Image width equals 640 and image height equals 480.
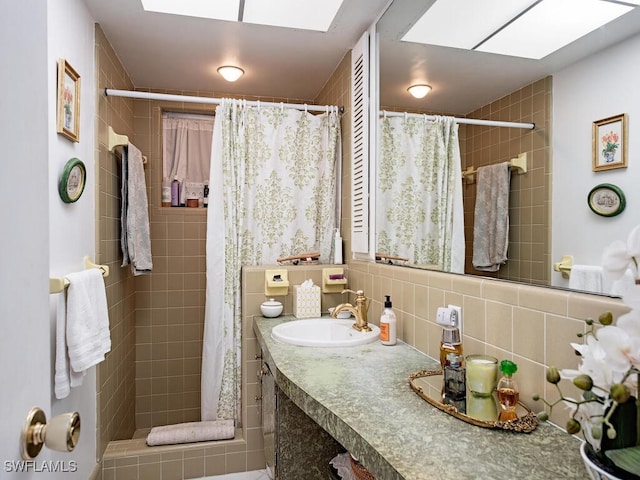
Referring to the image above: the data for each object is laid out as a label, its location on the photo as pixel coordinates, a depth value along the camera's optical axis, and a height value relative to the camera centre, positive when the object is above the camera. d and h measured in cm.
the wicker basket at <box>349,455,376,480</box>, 132 -79
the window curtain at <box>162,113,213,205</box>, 317 +70
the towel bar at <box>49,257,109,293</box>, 147 -18
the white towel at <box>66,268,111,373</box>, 157 -35
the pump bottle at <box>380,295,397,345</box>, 166 -38
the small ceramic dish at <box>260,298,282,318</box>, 219 -40
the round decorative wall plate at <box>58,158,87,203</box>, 161 +23
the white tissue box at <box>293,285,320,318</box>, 222 -37
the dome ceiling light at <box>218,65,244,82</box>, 264 +110
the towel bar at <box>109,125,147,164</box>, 227 +54
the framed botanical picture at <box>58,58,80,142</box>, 160 +56
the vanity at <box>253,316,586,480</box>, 78 -45
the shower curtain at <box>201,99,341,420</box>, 236 +19
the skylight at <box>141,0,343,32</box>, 193 +112
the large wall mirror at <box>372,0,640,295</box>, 86 +30
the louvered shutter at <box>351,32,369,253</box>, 216 +51
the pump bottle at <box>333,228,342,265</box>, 245 -9
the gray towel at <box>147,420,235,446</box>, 223 -113
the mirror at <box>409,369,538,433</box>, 95 -45
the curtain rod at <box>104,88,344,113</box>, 220 +79
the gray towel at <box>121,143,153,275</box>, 241 +12
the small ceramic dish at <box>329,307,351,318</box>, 216 -43
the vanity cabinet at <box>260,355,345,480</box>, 159 -84
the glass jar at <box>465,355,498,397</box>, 104 -37
